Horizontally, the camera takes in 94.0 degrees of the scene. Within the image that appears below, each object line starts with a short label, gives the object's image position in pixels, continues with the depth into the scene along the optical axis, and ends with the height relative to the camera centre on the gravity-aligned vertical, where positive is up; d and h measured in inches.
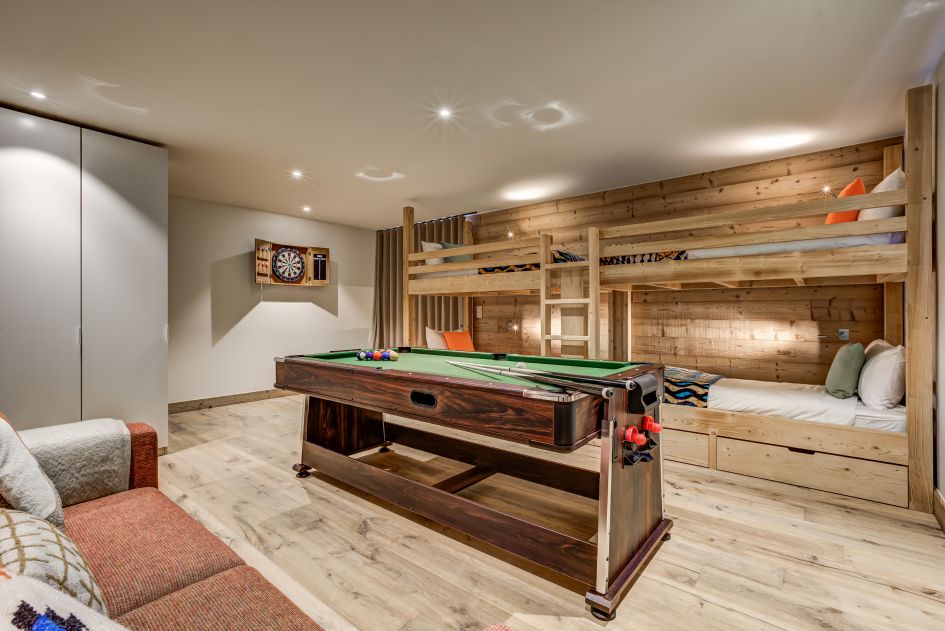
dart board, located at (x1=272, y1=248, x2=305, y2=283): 229.1 +27.4
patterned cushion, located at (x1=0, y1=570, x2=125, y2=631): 20.3 -14.3
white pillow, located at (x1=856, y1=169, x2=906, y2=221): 105.2 +31.0
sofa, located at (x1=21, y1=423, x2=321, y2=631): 41.4 -28.0
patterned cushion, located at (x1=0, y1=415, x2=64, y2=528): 43.9 -17.3
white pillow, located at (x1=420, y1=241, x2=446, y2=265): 198.1 +31.7
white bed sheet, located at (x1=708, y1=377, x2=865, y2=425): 110.8 -22.6
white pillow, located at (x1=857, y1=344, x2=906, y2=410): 106.7 -15.6
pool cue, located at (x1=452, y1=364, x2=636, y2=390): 70.2 -10.5
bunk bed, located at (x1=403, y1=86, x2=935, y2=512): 101.0 +10.2
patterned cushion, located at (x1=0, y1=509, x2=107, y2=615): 30.1 -17.4
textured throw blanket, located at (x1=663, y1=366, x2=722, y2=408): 128.1 -21.5
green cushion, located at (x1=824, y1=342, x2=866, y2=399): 115.6 -14.6
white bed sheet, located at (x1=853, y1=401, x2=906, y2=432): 104.0 -24.5
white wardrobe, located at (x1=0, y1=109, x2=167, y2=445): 116.0 +11.9
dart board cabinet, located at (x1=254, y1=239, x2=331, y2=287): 224.1 +27.8
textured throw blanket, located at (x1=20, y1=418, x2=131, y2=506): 64.6 -21.3
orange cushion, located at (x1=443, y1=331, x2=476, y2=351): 211.8 -11.8
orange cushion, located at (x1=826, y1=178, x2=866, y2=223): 113.6 +32.3
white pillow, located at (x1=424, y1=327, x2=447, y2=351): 214.4 -11.2
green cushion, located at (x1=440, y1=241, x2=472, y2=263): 199.2 +29.5
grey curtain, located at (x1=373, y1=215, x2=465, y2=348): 245.6 +10.8
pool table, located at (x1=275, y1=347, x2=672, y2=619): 67.1 -21.6
